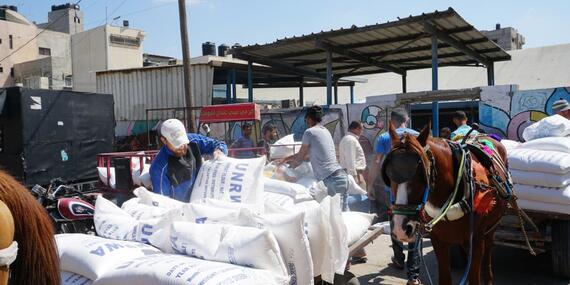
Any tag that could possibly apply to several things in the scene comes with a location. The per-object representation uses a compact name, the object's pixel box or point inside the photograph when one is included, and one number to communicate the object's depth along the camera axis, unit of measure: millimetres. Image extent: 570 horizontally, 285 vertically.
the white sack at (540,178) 4535
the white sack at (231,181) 3393
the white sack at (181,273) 2215
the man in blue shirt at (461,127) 4655
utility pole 12727
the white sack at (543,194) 4523
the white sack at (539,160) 4516
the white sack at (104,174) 6875
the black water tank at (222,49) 31730
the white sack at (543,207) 4556
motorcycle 5281
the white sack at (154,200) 3311
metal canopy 11547
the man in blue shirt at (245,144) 8094
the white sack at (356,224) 3122
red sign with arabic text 10625
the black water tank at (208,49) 30422
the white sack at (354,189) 6699
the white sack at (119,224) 2871
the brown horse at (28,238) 1387
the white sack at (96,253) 2562
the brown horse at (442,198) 2709
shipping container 9680
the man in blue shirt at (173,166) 3836
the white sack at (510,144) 5387
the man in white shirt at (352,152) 7094
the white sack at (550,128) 5270
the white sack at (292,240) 2451
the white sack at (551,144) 4773
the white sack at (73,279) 2641
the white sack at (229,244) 2357
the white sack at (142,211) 3100
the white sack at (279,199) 3892
